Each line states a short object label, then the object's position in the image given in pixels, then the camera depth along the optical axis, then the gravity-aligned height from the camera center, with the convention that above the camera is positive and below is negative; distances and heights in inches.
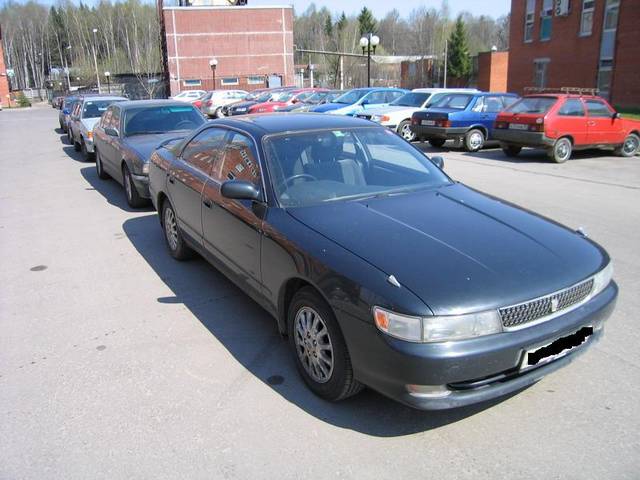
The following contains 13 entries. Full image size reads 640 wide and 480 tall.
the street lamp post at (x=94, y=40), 3796.8 +322.0
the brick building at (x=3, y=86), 2571.4 +14.4
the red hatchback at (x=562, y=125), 518.0 -41.3
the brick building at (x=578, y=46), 1153.4 +78.6
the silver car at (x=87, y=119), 561.9 -32.2
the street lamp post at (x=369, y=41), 1018.5 +78.3
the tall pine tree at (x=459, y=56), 2485.2 +115.9
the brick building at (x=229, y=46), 2343.8 +168.2
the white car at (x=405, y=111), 659.4 -32.1
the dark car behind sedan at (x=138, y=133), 328.8 -29.8
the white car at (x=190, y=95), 1648.6 -25.1
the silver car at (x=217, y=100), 1236.5 -30.7
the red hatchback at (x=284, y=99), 966.4 -25.4
